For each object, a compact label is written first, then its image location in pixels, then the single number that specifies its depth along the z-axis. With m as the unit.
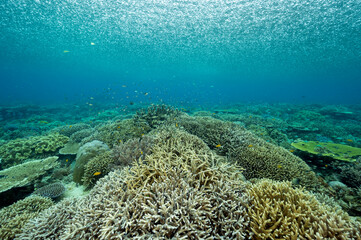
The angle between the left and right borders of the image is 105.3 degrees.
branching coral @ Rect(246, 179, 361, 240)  1.88
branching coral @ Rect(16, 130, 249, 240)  1.96
